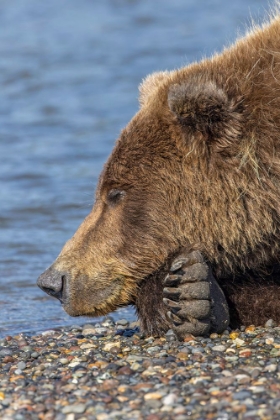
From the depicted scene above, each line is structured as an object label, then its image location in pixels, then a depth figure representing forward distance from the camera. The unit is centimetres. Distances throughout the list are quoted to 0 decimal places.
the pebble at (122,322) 1322
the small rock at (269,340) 1071
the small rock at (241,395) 877
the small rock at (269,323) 1162
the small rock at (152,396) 905
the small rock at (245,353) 1034
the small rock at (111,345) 1134
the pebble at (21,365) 1081
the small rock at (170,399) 887
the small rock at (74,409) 893
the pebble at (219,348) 1062
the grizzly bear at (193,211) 1089
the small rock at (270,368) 961
